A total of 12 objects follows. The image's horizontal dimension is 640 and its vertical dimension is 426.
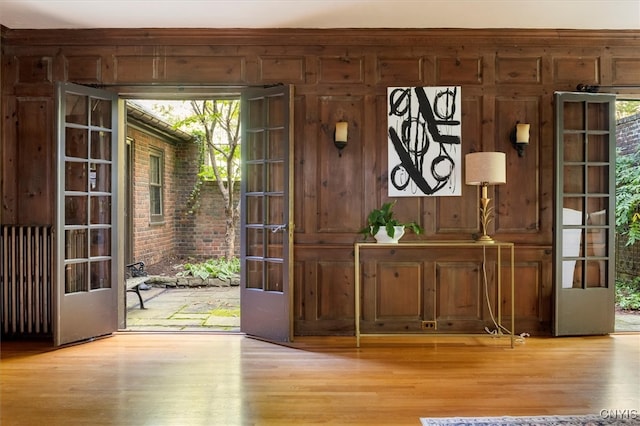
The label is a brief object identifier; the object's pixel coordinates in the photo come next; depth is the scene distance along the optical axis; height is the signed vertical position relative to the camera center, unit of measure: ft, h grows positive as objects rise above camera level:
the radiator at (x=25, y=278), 12.55 -2.21
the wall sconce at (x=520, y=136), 12.75 +2.17
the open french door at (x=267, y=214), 12.48 -0.26
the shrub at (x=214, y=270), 23.30 -3.71
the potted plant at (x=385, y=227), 11.93 -0.60
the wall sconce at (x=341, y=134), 12.80 +2.21
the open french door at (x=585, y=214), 13.00 -0.23
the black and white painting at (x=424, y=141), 13.09 +2.05
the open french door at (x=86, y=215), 12.02 -0.29
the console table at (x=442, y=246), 11.73 -1.76
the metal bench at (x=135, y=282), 16.55 -3.17
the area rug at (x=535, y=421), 7.55 -3.93
